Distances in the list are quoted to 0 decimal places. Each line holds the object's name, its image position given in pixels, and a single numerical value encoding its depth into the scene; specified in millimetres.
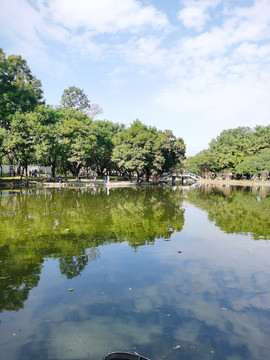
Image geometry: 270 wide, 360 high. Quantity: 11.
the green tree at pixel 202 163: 74312
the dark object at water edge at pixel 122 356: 3796
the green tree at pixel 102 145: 48359
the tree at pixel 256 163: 61188
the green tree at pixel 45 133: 36875
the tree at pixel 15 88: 39000
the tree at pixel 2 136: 34844
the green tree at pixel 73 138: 41656
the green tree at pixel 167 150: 49906
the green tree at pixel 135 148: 47156
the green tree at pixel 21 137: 35362
